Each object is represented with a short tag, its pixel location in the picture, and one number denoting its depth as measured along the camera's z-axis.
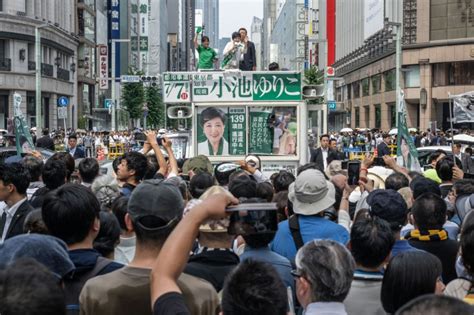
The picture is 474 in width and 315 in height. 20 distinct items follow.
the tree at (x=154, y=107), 73.86
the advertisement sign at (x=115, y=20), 83.00
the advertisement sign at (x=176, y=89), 13.34
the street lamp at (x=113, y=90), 44.37
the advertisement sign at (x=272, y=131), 13.26
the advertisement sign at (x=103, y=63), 67.84
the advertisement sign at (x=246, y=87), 13.27
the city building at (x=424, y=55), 56.38
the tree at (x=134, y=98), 62.28
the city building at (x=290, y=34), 103.88
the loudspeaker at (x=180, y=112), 13.35
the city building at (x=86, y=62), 70.31
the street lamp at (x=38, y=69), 35.03
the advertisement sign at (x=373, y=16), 62.06
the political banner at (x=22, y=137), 14.16
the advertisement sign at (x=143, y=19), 115.19
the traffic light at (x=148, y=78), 36.90
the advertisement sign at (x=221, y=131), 13.23
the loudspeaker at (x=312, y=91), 13.16
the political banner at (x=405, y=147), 12.53
